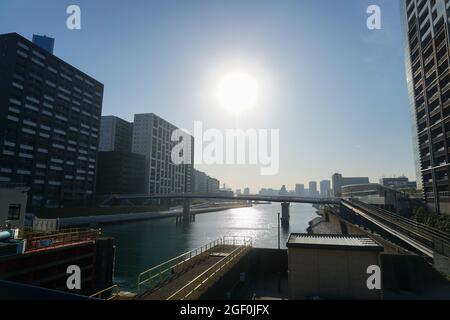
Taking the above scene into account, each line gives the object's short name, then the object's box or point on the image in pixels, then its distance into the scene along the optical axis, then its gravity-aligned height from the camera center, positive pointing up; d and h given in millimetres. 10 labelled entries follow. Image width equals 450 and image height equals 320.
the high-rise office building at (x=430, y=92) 56906 +23316
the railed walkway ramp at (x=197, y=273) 16562 -5425
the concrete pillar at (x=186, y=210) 114638 -5273
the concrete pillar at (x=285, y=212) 106375 -5243
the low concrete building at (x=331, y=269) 17594 -4362
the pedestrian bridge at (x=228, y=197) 106188 -263
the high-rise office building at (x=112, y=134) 170000 +36887
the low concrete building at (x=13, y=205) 32531 -1154
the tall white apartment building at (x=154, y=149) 164150 +27943
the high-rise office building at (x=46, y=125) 82312 +22623
